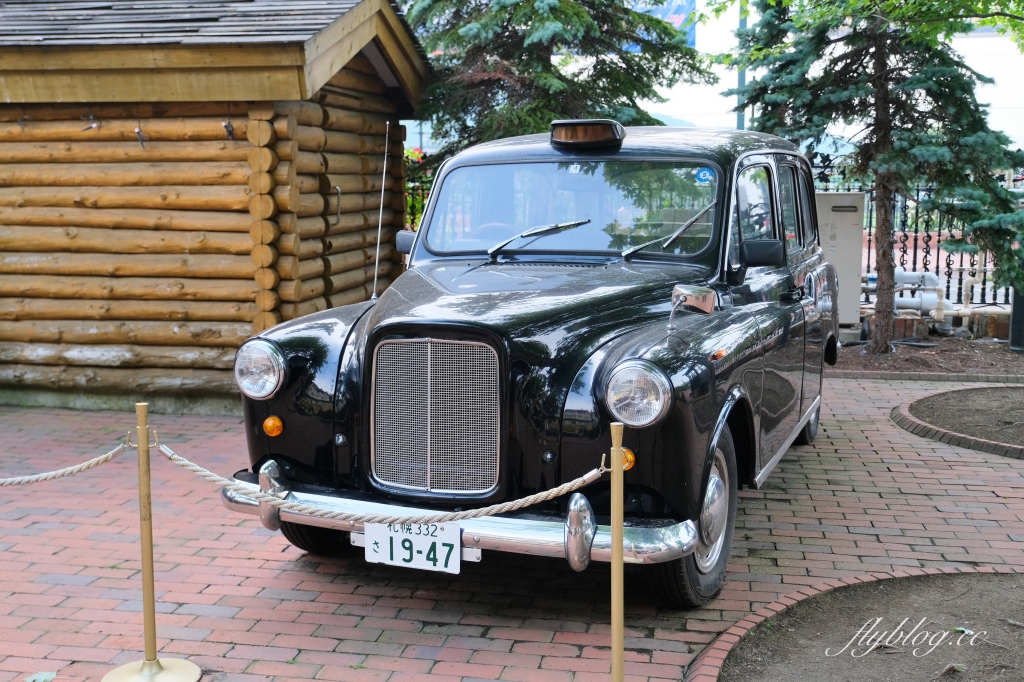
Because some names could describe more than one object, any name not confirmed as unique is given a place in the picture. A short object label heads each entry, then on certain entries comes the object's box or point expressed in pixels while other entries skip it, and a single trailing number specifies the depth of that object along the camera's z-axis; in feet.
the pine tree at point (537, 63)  36.22
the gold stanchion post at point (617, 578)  10.98
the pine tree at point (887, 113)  32.22
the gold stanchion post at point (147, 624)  12.41
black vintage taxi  12.82
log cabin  26.32
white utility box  36.32
